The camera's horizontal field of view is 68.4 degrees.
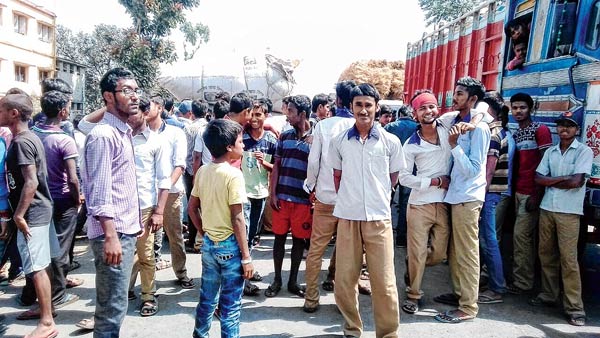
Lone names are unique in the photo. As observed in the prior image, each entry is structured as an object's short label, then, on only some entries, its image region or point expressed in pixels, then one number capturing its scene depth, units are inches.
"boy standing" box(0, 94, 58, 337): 120.6
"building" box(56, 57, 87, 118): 1121.1
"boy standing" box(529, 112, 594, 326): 142.4
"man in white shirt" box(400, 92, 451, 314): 141.2
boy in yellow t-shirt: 109.3
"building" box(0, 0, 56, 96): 871.7
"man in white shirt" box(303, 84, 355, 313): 141.3
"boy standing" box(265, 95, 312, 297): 156.1
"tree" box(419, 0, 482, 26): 1093.1
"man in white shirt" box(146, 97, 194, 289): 153.6
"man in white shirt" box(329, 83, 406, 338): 118.0
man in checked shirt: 94.6
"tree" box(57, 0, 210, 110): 846.5
